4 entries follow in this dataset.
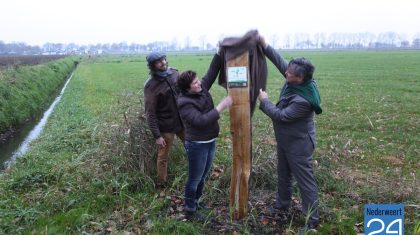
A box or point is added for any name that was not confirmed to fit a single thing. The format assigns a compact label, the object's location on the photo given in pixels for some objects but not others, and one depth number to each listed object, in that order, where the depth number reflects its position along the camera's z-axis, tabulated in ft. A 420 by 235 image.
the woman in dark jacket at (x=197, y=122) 13.97
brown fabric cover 13.97
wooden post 14.07
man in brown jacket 17.01
